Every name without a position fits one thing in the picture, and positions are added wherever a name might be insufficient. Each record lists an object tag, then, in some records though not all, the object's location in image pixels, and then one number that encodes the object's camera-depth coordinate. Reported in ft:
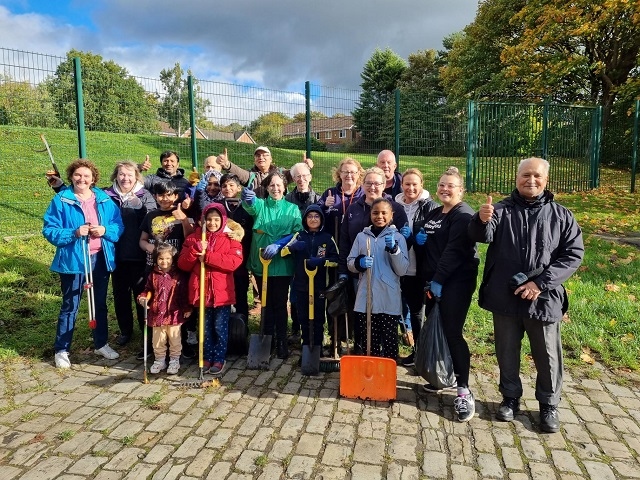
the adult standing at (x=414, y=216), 14.17
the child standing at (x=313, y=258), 14.55
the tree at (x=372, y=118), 32.81
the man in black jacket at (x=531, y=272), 10.94
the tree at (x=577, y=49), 55.26
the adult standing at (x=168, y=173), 17.28
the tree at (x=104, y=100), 23.65
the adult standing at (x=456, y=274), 12.02
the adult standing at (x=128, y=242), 15.64
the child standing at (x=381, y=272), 13.20
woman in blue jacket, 14.37
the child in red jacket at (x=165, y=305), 14.14
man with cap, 17.48
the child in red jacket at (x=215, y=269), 13.96
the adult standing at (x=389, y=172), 16.34
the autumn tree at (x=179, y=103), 25.99
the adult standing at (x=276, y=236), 14.90
